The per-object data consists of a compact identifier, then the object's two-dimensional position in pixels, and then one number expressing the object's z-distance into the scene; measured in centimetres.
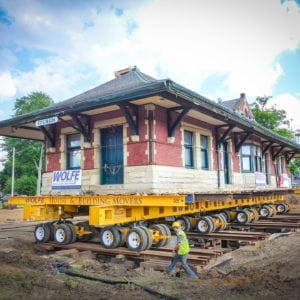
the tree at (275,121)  4009
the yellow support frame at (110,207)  872
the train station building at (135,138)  982
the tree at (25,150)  5444
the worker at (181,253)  767
